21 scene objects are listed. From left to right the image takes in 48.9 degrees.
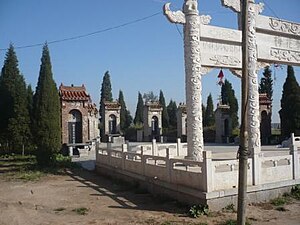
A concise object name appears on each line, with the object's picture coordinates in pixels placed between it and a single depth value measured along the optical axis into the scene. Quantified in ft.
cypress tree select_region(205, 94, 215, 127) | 118.01
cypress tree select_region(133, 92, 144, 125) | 149.85
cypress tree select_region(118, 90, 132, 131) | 140.68
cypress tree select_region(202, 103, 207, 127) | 116.91
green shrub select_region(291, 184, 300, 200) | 23.45
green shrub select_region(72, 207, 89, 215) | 21.27
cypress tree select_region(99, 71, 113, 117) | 154.75
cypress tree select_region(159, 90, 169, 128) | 125.70
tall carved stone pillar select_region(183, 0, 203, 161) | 30.89
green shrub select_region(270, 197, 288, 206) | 22.00
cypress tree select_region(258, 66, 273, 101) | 110.83
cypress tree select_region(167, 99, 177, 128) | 131.99
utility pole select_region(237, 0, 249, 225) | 12.46
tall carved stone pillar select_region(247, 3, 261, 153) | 32.78
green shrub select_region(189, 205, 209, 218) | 19.75
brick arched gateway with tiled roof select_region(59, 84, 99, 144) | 58.85
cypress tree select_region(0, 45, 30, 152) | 59.00
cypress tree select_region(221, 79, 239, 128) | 97.32
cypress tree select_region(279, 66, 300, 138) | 70.59
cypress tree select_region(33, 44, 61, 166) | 48.78
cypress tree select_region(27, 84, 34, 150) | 58.84
